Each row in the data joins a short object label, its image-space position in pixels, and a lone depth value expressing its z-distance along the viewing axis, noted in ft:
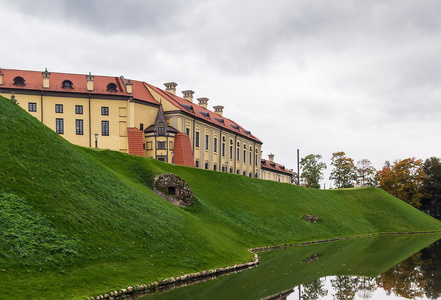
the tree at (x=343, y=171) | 415.23
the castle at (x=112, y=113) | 235.81
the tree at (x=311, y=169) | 448.24
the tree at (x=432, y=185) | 369.59
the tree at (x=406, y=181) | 370.12
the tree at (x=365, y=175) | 428.97
